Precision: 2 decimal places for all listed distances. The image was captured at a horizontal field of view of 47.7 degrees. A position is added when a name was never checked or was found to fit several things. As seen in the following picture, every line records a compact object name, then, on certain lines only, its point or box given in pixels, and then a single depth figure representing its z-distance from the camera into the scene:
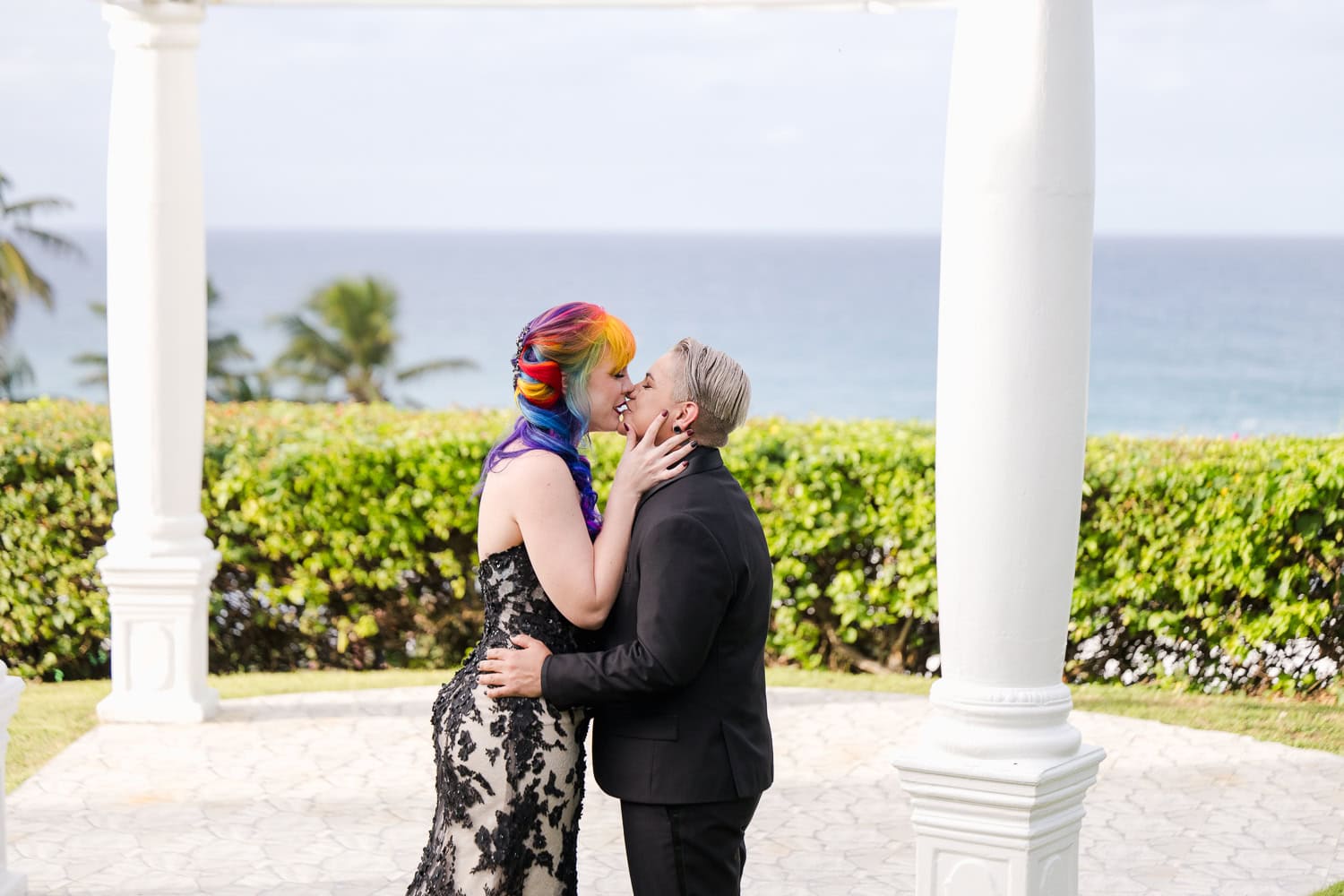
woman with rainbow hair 3.37
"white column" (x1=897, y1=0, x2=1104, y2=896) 3.67
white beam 7.20
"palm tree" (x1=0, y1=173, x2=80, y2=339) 34.62
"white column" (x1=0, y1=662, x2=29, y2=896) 4.75
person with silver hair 3.20
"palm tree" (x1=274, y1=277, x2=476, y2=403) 42.38
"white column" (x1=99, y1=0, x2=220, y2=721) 7.14
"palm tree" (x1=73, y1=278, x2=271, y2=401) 38.41
